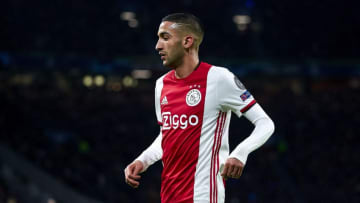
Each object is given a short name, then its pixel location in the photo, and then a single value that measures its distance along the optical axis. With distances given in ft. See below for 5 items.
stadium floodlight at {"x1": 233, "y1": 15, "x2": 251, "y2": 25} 90.75
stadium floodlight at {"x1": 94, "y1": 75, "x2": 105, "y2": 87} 83.67
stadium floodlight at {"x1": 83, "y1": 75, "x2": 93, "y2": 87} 81.97
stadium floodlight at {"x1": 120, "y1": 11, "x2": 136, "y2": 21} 87.92
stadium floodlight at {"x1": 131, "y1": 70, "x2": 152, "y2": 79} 84.94
